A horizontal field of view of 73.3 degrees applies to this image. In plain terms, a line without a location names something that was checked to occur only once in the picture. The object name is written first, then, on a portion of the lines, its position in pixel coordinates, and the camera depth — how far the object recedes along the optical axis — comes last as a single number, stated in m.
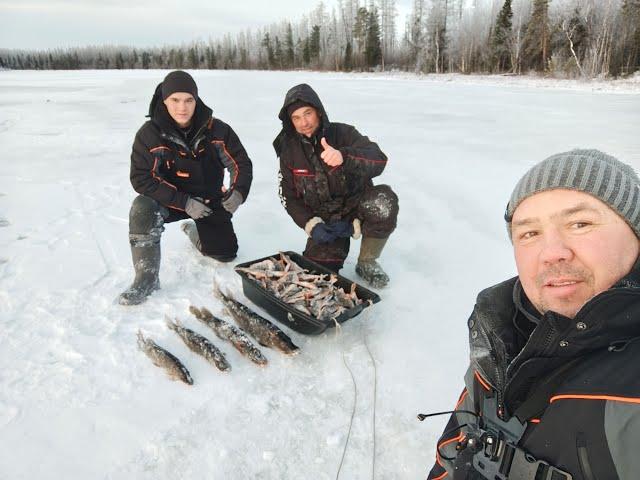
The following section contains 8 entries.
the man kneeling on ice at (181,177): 3.59
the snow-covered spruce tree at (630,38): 31.55
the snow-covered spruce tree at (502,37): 40.25
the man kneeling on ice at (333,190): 3.67
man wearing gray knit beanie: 1.09
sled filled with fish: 2.95
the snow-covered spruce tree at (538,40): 35.78
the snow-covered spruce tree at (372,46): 53.00
